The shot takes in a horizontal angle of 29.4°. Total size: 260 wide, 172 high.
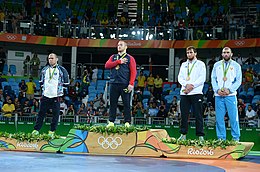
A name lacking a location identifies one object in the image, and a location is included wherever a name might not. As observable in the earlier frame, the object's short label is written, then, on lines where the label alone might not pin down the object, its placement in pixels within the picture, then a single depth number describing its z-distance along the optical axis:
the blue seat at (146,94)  22.39
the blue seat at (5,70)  25.08
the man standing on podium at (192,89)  9.97
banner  23.89
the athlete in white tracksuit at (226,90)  9.98
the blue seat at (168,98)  21.73
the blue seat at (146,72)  25.85
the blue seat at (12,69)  25.65
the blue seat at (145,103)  21.17
